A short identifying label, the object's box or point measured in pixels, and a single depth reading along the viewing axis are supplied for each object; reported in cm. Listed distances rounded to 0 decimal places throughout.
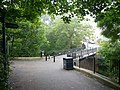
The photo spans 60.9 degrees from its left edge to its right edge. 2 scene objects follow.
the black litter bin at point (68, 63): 769
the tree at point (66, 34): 1762
